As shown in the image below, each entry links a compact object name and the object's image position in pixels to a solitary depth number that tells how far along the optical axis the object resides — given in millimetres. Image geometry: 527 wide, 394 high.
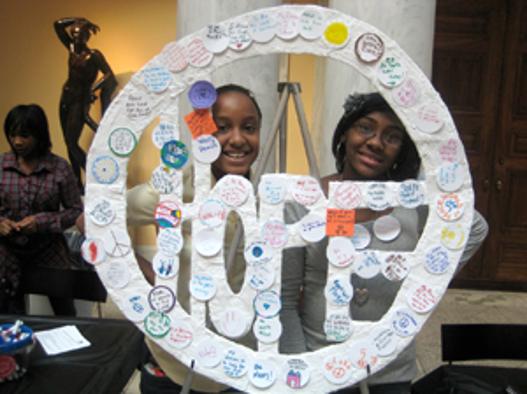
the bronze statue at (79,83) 3100
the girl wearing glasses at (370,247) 938
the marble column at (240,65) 1663
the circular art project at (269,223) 847
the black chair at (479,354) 1396
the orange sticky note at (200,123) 874
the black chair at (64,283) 1773
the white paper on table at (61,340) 1318
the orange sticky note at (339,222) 882
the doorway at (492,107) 3182
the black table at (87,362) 1147
